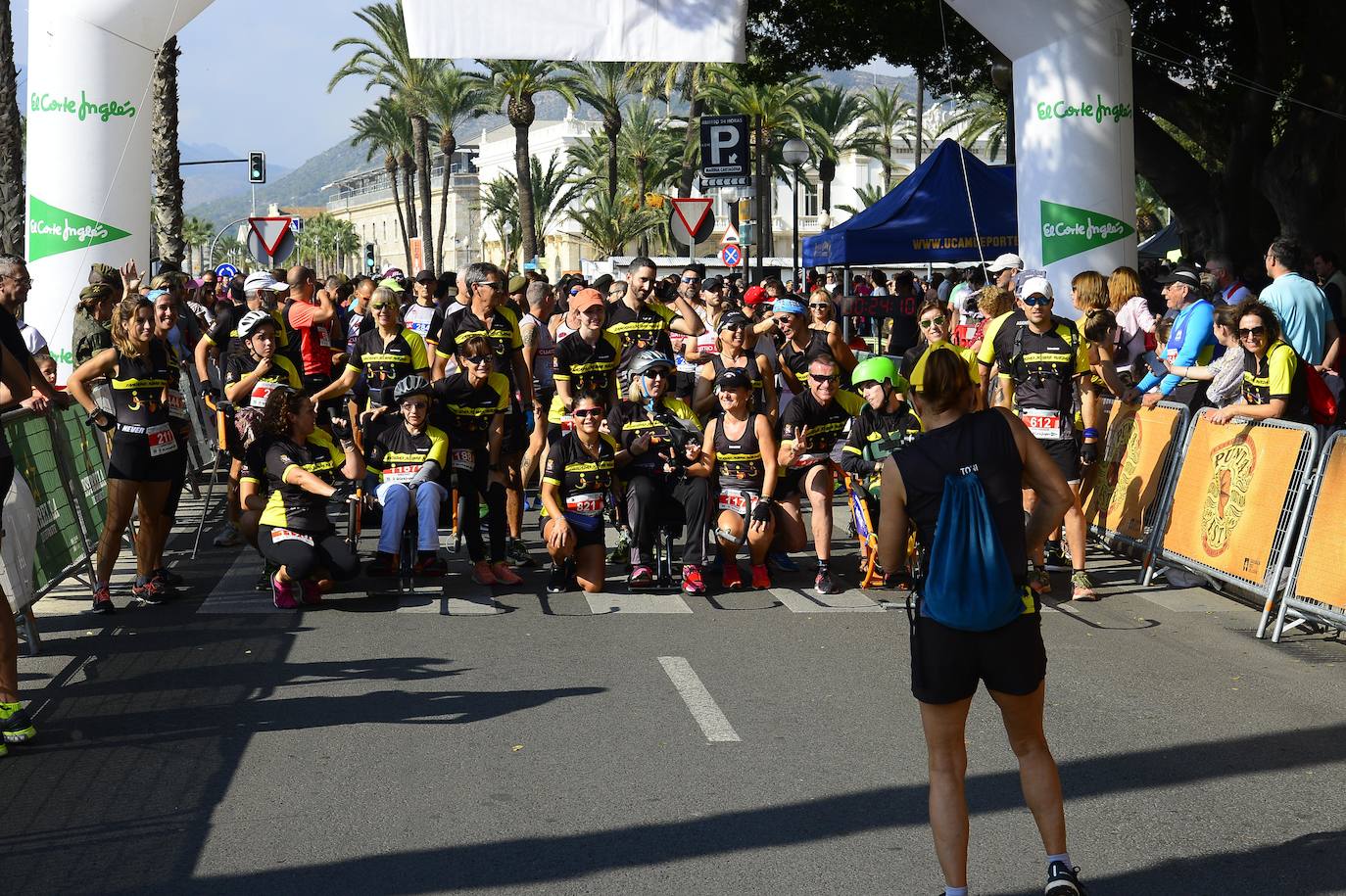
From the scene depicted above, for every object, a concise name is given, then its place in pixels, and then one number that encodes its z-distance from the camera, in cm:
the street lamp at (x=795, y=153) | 2716
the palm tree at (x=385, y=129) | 7081
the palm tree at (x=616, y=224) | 6512
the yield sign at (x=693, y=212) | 2089
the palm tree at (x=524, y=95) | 4819
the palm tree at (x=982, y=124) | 5725
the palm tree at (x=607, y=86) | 5306
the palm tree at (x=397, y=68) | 5309
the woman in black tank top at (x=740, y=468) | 978
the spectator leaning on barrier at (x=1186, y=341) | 1046
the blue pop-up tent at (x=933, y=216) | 2077
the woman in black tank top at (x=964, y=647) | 430
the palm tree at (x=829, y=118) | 6234
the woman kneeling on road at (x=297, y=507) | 903
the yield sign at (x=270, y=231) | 2445
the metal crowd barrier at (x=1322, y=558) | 778
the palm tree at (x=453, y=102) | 5866
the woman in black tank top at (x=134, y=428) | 888
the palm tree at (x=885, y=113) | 7094
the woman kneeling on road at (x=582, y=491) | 957
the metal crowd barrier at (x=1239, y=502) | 838
